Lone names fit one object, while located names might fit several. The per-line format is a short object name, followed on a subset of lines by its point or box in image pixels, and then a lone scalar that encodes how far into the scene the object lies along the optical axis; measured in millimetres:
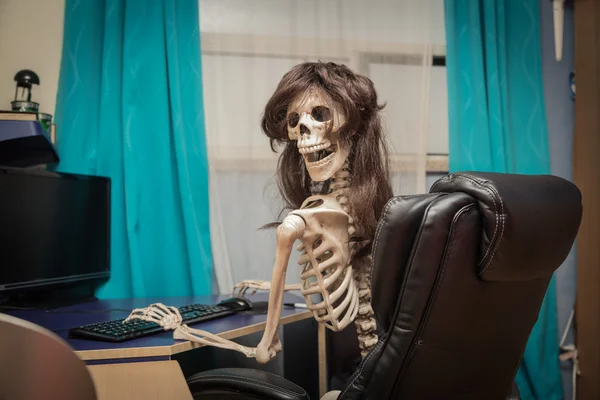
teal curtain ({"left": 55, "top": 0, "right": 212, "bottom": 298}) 2049
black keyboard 1224
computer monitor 1608
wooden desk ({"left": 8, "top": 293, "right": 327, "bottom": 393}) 1143
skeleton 1265
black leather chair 815
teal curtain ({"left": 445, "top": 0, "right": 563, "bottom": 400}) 2332
